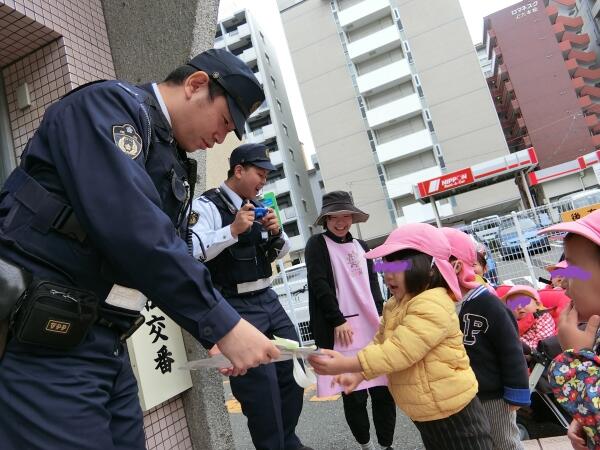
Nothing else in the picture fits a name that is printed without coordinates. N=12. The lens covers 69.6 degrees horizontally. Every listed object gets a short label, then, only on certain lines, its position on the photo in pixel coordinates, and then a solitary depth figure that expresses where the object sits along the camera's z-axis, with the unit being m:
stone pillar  2.74
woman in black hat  2.81
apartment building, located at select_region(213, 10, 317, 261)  34.84
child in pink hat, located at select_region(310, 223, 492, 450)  1.80
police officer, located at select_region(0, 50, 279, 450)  1.09
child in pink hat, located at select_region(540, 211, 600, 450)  1.30
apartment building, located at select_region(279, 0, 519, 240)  28.00
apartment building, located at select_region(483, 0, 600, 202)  34.16
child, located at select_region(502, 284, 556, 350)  3.08
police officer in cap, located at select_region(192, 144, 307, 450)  2.24
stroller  2.78
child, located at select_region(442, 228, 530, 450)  2.15
